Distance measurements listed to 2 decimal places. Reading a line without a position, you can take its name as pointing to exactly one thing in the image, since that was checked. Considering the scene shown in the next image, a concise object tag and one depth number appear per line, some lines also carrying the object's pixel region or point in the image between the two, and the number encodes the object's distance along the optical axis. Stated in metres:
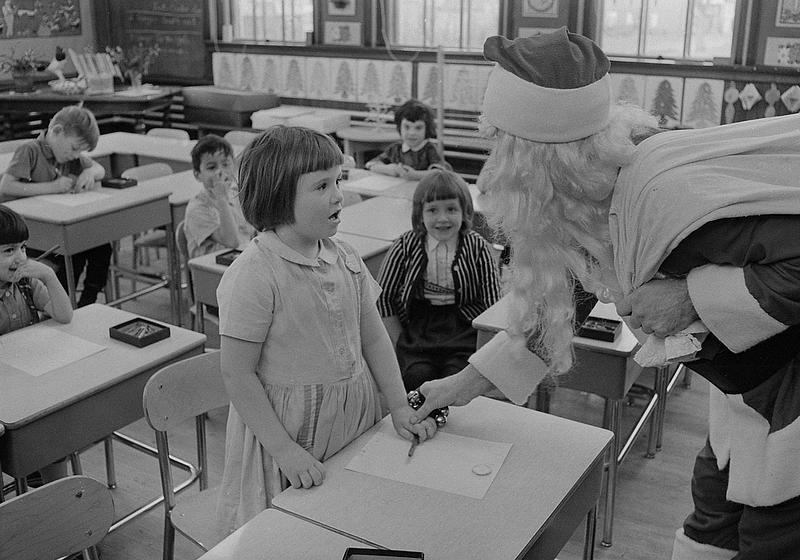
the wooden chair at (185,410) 2.04
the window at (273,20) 8.01
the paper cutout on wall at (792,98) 5.71
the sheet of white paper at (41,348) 2.41
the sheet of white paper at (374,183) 4.78
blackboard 8.49
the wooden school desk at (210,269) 3.40
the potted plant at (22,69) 7.67
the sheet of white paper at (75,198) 4.10
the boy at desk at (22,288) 2.60
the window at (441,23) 7.01
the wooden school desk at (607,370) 2.61
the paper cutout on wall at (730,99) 5.98
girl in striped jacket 3.07
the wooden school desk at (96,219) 3.82
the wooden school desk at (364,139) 7.04
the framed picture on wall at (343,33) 7.66
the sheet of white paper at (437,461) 1.67
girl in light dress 1.77
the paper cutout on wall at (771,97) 5.80
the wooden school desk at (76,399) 2.15
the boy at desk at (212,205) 3.75
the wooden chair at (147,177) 4.60
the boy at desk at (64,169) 4.12
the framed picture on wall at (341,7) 7.61
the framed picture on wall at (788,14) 5.68
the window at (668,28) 6.07
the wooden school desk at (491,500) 1.51
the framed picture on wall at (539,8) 6.57
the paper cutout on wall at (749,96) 5.89
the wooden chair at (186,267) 3.62
